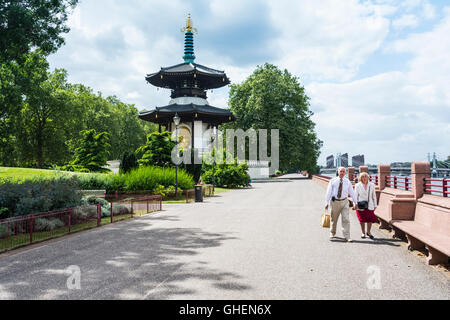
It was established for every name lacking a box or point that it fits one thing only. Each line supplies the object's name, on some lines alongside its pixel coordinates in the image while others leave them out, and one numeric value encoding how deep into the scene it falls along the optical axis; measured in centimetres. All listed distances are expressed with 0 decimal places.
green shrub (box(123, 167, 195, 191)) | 2347
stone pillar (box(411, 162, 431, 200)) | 991
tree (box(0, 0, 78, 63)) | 1328
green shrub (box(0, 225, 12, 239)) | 938
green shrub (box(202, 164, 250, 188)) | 3912
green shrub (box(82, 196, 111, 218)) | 1445
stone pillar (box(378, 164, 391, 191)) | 1495
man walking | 904
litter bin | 2189
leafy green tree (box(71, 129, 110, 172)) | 3825
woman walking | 932
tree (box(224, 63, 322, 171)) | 5878
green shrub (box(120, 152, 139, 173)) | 2675
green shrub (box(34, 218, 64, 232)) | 1088
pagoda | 4547
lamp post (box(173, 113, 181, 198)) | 2306
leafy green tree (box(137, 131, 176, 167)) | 2950
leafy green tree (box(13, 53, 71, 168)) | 4997
